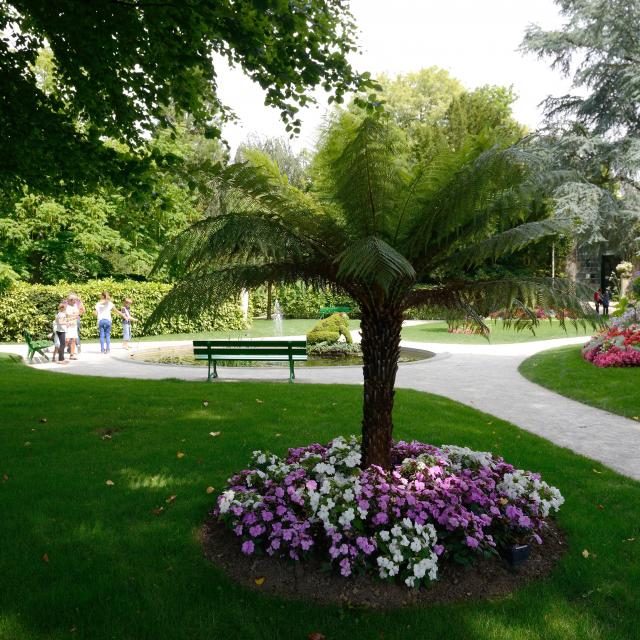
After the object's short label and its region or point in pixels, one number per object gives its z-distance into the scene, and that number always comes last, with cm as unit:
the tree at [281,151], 2827
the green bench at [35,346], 1349
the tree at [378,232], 336
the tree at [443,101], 3606
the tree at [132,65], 604
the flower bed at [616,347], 1071
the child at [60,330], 1380
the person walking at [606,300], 2567
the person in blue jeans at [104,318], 1562
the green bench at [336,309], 2145
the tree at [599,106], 2398
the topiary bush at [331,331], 1546
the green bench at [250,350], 1002
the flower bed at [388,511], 326
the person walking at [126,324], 1667
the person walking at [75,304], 1392
